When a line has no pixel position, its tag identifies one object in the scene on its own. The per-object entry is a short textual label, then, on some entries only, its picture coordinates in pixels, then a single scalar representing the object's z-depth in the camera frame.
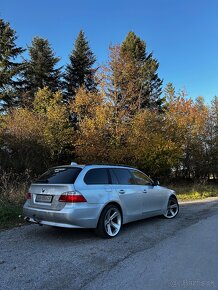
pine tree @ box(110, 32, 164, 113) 15.61
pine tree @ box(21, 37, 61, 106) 23.25
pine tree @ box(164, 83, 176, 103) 19.05
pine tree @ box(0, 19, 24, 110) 20.88
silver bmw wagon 4.52
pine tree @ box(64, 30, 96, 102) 24.91
